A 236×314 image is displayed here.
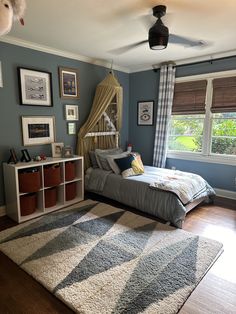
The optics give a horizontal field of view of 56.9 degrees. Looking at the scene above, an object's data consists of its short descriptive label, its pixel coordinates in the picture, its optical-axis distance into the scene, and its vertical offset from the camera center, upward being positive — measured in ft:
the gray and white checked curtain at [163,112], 13.88 +0.60
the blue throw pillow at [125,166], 11.59 -2.42
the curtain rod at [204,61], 12.02 +3.50
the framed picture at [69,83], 12.12 +2.07
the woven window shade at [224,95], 11.98 +1.55
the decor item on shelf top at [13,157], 9.96 -1.76
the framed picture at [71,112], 12.55 +0.42
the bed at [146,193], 9.38 -3.50
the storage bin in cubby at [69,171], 11.51 -2.70
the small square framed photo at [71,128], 12.78 -0.50
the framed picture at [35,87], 10.50 +1.58
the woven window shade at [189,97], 13.11 +1.50
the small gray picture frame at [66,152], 11.76 -1.74
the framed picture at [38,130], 10.84 -0.56
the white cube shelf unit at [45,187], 9.64 -3.32
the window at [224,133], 12.48 -0.65
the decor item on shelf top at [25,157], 10.36 -1.80
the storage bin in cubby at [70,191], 11.82 -3.86
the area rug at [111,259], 5.63 -4.50
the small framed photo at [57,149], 11.96 -1.63
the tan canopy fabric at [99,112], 13.17 +0.48
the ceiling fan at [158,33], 7.17 +2.88
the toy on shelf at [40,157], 10.71 -1.91
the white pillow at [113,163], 11.98 -2.35
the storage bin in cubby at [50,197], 10.86 -3.87
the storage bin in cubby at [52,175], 10.55 -2.72
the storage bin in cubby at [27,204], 9.90 -3.87
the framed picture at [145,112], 15.53 +0.63
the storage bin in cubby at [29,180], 9.59 -2.72
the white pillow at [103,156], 12.56 -2.07
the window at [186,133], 13.75 -0.72
